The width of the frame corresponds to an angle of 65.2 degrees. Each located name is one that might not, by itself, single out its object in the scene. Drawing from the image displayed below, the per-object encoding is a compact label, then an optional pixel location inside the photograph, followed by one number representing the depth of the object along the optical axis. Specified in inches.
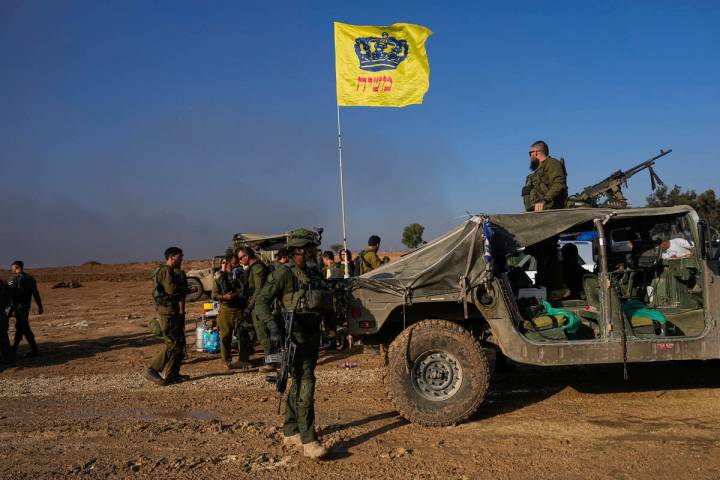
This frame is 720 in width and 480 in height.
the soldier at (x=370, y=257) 411.8
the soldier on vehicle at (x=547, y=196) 276.8
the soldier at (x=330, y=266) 446.9
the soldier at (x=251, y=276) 338.0
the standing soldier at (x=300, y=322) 189.0
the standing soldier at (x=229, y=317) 349.7
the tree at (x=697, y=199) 1530.5
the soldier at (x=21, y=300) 419.5
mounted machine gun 364.9
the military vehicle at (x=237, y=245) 739.5
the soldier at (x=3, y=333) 406.6
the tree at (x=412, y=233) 2269.6
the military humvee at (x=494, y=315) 217.0
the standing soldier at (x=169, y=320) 309.4
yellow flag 408.2
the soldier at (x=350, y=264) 457.3
